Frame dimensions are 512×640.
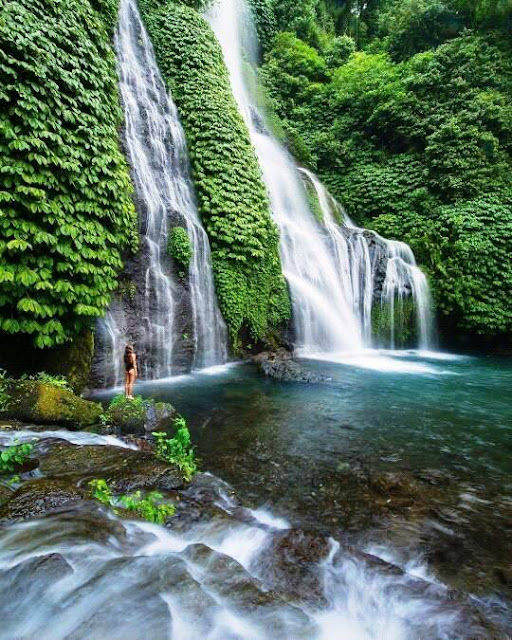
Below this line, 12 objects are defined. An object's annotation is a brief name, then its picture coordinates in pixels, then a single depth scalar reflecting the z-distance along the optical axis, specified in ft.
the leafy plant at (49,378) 17.87
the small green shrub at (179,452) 12.30
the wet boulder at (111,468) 11.11
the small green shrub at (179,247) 29.01
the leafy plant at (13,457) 10.80
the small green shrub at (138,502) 9.68
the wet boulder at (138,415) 16.48
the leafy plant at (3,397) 14.98
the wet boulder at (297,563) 7.96
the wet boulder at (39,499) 8.89
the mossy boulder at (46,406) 15.06
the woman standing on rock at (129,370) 20.44
